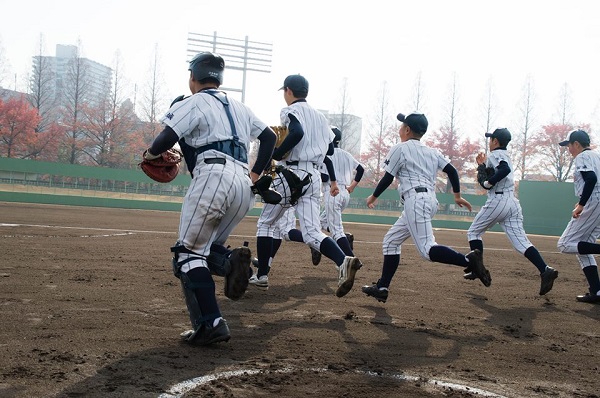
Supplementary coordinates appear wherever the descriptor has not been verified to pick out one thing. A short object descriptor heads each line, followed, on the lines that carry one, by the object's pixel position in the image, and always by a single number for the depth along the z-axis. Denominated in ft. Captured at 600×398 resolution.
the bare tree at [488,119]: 136.33
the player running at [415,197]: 19.10
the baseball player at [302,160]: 19.25
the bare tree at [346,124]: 146.20
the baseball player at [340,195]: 28.32
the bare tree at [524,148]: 135.74
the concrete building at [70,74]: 128.88
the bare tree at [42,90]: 126.52
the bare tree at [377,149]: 142.51
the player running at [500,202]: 24.75
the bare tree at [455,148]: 143.13
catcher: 12.80
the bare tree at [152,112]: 133.08
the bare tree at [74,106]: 126.11
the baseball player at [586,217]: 23.16
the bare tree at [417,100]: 141.59
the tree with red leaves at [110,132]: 127.95
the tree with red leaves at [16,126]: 119.03
